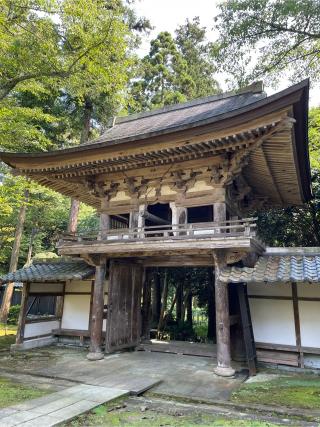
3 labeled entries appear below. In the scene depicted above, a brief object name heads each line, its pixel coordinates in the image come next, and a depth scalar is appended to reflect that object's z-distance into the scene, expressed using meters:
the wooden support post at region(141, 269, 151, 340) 10.55
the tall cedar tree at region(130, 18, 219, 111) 20.34
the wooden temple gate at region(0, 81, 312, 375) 6.82
